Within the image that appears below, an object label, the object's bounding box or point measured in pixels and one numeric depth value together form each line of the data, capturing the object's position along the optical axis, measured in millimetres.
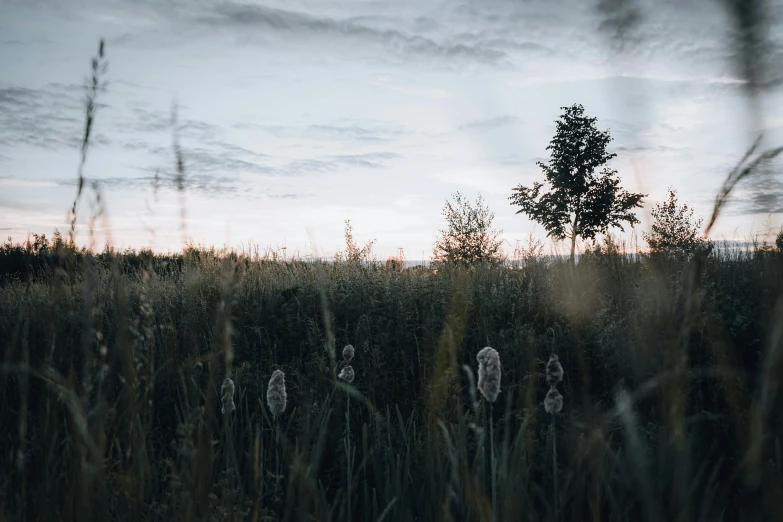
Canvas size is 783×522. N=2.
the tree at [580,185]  33156
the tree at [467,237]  25016
